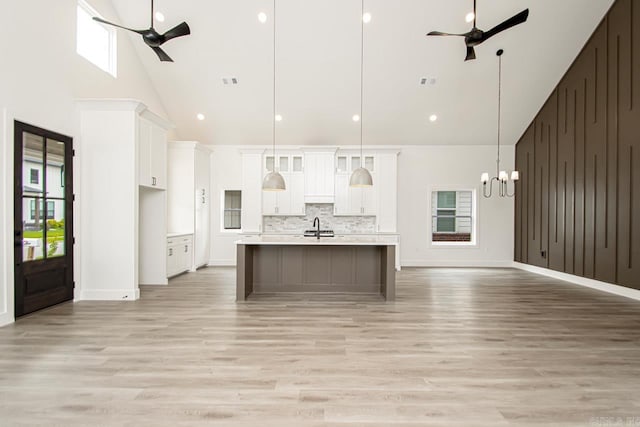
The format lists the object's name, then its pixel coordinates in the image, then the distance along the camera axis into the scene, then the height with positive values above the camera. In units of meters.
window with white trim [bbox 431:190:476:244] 11.56 -0.30
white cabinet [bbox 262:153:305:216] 8.72 +0.35
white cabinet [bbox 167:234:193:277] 7.03 -0.85
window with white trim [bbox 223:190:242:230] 9.21 +0.07
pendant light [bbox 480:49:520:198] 8.95 +0.58
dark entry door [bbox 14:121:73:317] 4.29 -0.11
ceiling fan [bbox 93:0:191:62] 4.49 +2.09
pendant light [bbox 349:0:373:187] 5.44 +0.48
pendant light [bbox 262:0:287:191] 5.54 +0.41
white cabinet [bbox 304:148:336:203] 8.66 +0.81
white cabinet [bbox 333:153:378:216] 8.69 +0.33
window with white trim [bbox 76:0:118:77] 5.57 +2.64
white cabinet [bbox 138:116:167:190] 5.72 +0.89
